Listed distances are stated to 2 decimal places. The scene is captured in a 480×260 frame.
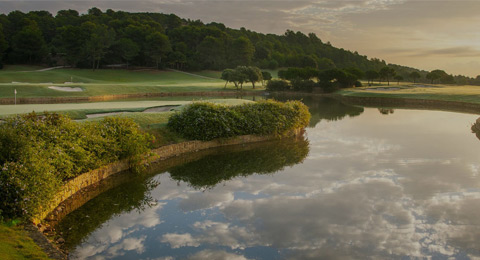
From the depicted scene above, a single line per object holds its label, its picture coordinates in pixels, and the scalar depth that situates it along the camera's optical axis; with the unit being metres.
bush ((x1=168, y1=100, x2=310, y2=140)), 18.62
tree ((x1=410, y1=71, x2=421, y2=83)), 86.91
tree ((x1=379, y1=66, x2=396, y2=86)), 79.38
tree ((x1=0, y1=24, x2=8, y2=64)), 77.19
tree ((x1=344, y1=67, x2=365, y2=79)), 77.25
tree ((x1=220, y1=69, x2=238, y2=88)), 64.08
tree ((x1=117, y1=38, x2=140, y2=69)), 87.12
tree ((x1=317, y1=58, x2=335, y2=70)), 128.00
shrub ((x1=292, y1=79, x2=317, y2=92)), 67.12
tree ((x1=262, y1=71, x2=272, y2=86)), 80.54
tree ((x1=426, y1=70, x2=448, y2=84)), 84.00
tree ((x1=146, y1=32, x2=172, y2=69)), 92.19
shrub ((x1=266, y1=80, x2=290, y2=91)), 66.50
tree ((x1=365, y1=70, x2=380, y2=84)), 82.00
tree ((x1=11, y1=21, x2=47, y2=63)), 80.62
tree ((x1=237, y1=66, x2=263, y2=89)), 66.77
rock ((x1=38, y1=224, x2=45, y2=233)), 9.04
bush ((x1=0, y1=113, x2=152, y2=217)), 8.90
